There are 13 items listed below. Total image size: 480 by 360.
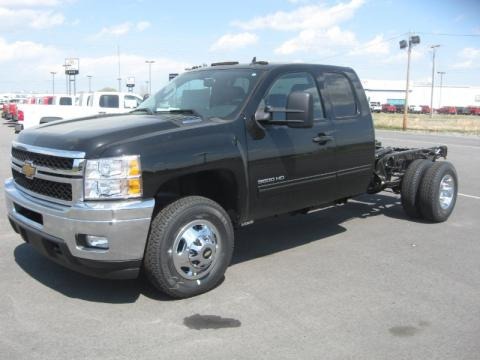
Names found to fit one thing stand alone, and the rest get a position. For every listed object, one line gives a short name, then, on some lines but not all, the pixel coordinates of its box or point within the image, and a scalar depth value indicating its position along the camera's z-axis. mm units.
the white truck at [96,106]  18812
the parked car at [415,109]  98262
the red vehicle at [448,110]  95062
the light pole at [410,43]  39341
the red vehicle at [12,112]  30750
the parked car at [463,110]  94812
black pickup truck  3959
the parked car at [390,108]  89750
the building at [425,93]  129875
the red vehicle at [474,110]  91125
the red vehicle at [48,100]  29553
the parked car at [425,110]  93625
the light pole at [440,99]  126512
